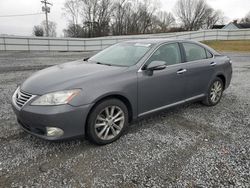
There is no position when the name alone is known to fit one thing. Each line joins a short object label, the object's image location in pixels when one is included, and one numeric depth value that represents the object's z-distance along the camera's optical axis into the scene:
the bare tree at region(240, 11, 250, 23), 78.03
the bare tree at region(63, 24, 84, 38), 48.59
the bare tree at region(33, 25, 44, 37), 53.34
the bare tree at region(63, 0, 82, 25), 52.44
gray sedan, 2.52
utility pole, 36.42
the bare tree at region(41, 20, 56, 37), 67.57
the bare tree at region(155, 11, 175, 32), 53.16
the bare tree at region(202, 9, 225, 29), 66.00
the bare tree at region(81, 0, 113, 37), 45.59
